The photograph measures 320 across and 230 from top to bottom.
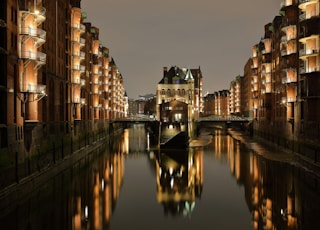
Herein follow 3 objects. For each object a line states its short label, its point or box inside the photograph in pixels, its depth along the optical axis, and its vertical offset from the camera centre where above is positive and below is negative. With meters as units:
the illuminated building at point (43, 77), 31.70 +5.03
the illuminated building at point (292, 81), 44.19 +5.22
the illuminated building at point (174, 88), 116.50 +8.89
